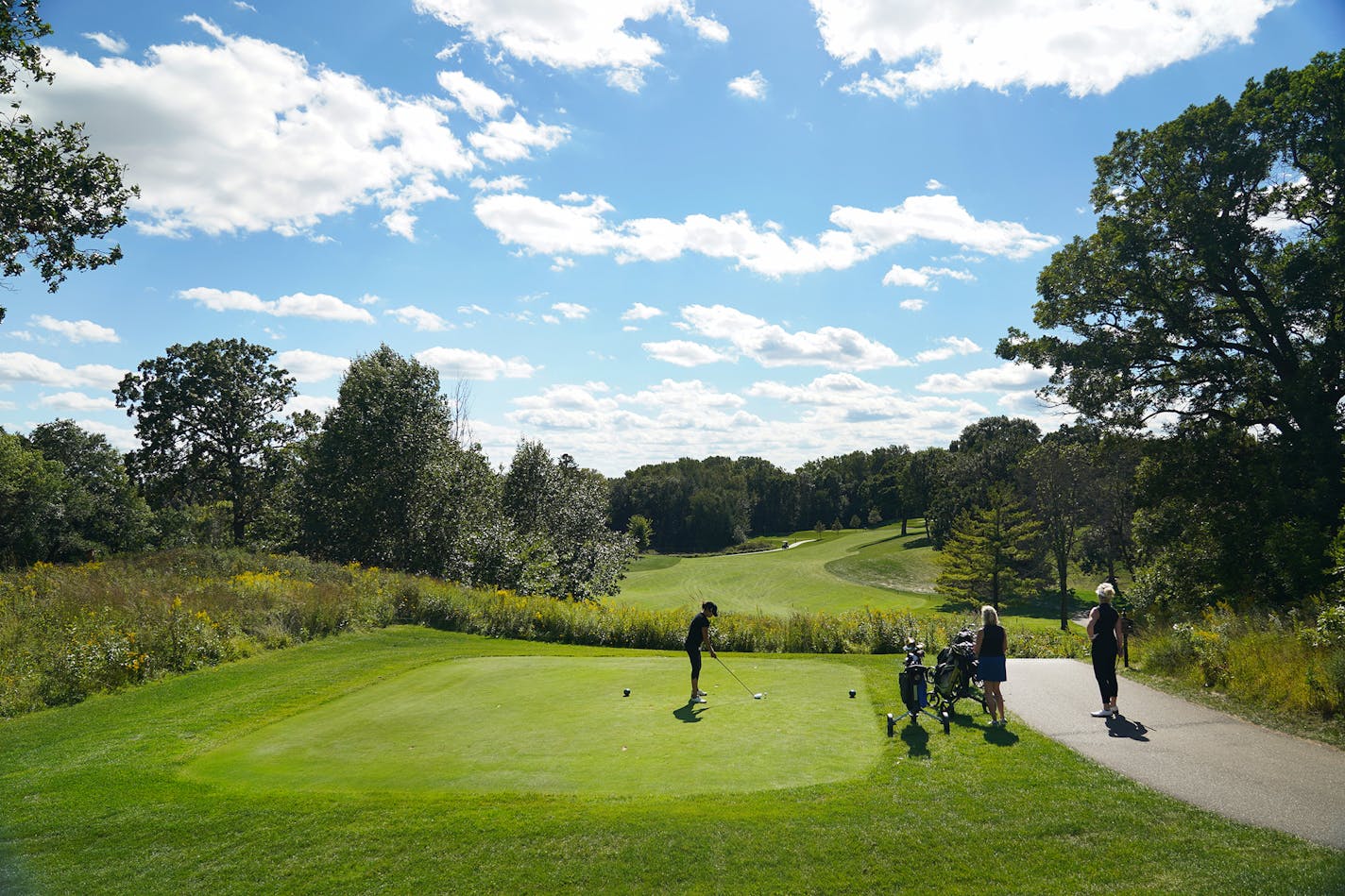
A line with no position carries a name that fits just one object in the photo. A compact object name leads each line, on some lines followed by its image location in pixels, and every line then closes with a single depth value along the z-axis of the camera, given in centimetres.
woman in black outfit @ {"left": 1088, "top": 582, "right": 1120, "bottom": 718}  1135
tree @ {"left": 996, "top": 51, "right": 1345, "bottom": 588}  2064
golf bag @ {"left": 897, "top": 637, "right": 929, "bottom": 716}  1035
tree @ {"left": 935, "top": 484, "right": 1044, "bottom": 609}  5281
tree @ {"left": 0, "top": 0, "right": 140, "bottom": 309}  1677
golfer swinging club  1154
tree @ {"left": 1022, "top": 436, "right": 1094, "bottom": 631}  5141
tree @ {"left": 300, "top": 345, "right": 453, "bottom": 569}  3462
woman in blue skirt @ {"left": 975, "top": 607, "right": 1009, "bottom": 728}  1073
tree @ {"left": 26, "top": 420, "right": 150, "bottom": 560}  4331
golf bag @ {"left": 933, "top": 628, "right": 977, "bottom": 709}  1084
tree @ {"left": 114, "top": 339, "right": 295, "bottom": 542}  4419
